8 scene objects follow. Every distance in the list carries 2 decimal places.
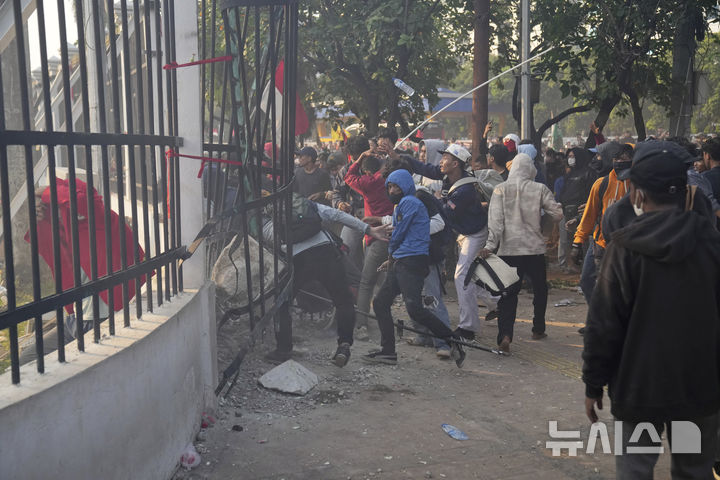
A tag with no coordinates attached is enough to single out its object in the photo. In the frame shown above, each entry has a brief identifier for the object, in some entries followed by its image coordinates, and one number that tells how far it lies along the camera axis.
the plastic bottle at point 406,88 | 11.16
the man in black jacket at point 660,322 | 2.88
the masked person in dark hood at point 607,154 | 7.23
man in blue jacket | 6.70
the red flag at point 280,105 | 6.02
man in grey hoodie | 7.39
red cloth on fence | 4.50
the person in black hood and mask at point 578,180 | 11.24
